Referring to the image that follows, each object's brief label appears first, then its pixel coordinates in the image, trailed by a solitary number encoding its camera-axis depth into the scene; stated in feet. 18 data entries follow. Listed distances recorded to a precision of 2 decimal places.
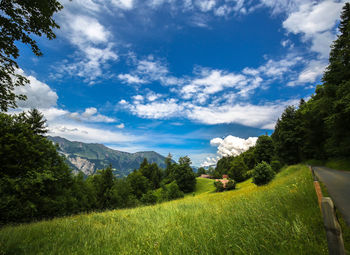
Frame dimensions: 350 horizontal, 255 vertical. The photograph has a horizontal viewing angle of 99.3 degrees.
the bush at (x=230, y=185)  116.26
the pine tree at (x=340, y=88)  55.16
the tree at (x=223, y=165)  296.30
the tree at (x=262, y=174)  67.72
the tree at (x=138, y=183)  162.20
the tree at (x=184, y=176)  177.37
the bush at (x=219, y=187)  123.47
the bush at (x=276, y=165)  119.24
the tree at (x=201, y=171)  426.18
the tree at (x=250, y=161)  217.38
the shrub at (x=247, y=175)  155.58
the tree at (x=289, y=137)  117.78
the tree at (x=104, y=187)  112.78
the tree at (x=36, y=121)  78.48
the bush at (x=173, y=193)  127.55
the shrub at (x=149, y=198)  123.09
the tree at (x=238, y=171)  158.92
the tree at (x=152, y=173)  231.30
